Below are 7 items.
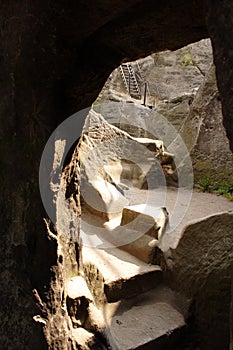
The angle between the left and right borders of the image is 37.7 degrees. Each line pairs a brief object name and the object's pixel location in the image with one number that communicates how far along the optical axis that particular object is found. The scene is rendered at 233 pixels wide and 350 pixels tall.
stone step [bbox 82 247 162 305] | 2.92
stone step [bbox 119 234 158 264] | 3.51
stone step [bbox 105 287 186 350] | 2.72
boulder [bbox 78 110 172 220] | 4.05
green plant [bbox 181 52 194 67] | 12.62
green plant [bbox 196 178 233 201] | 5.32
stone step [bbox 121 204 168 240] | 3.67
